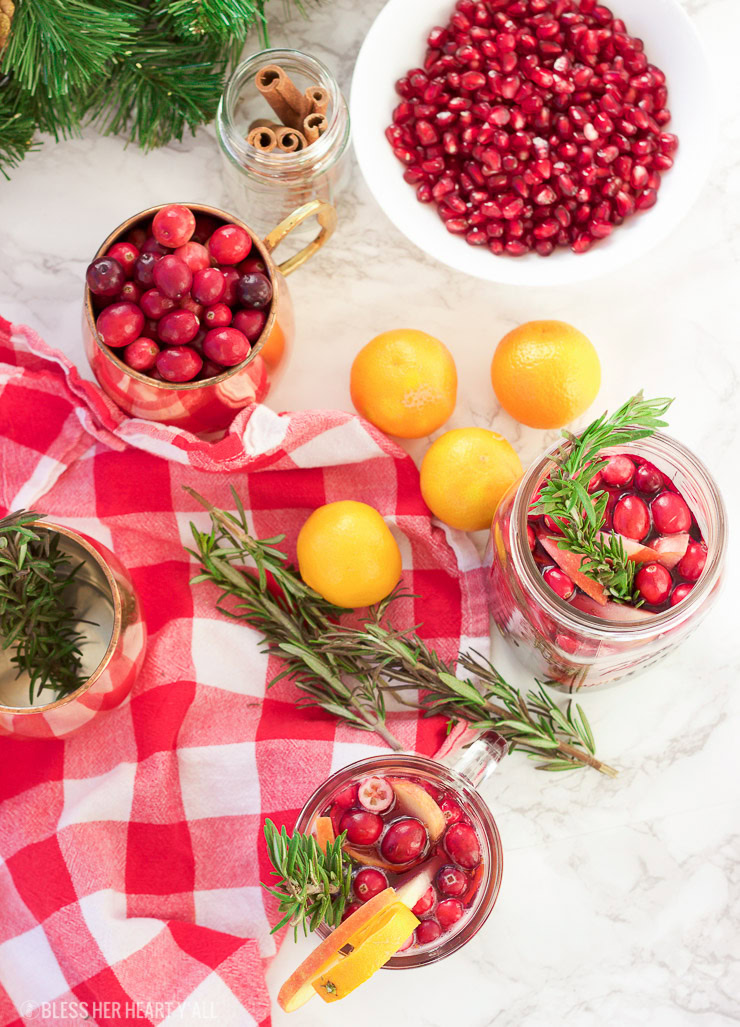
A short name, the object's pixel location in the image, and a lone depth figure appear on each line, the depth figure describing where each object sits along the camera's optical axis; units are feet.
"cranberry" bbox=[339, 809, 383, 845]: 2.87
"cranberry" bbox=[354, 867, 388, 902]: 2.82
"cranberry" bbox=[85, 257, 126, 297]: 3.03
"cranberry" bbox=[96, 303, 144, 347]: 3.03
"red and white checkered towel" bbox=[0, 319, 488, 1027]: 3.22
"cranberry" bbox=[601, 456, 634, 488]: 2.92
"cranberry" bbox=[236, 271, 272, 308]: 3.10
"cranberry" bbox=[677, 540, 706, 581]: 2.82
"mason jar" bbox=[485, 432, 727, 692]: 2.77
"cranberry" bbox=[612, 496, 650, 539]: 2.84
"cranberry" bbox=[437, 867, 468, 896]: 2.86
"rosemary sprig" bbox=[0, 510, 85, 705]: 2.96
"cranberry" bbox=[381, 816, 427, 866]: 2.83
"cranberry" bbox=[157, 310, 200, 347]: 3.02
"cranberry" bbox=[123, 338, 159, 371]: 3.07
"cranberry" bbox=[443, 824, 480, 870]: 2.89
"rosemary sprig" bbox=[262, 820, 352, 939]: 2.71
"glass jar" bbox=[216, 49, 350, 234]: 3.43
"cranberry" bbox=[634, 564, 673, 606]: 2.79
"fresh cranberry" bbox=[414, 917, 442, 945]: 2.83
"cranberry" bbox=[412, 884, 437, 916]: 2.84
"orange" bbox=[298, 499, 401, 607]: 3.22
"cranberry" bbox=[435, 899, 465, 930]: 2.85
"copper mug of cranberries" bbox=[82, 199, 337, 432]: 3.14
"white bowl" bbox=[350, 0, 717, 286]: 3.45
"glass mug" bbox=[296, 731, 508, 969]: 2.86
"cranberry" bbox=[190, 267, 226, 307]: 3.04
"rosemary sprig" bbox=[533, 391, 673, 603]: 2.74
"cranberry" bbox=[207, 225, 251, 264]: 3.11
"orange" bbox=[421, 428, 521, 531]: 3.31
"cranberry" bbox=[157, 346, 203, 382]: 3.06
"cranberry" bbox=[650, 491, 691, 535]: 2.86
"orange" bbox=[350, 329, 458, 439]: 3.38
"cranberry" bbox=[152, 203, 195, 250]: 3.04
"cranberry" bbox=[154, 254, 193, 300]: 3.00
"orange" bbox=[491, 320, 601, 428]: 3.37
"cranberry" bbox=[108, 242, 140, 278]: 3.11
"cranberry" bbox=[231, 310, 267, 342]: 3.13
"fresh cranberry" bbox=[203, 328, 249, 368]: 3.07
